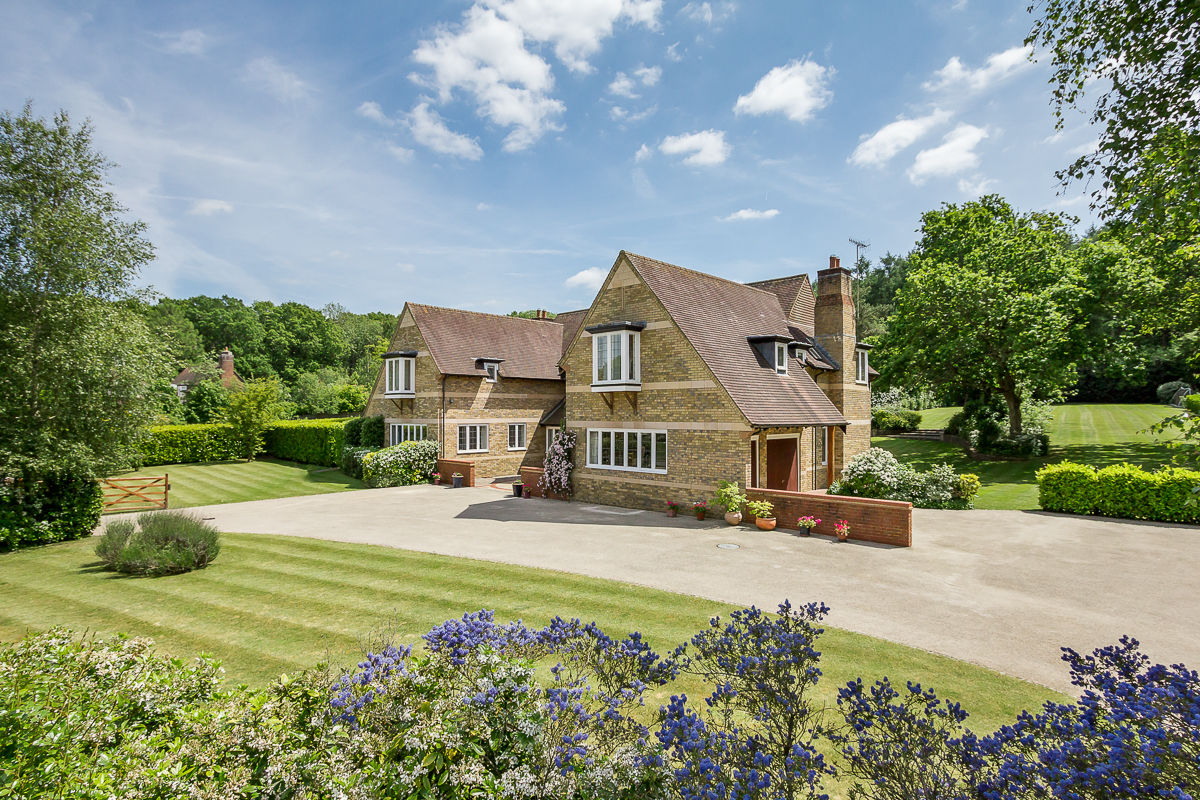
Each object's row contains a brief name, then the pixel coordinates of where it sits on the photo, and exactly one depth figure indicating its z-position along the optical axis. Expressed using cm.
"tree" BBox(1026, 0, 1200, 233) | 540
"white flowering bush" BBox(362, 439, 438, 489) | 2608
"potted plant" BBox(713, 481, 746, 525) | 1656
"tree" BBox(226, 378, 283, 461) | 3503
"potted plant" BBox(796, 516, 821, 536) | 1539
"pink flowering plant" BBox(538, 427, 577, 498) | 2178
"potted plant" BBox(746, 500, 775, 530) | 1595
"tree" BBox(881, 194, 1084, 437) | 2542
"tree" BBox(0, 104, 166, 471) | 1371
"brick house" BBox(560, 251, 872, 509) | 1786
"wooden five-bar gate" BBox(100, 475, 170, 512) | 2055
